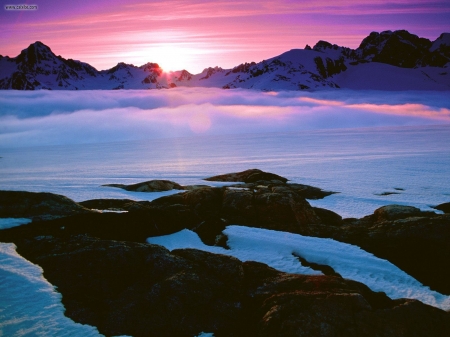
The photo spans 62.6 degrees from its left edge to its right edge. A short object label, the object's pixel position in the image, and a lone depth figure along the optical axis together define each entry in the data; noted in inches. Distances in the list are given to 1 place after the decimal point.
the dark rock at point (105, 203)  617.9
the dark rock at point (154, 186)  808.9
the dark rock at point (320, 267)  401.0
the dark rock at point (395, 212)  578.2
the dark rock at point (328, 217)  605.8
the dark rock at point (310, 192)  838.2
